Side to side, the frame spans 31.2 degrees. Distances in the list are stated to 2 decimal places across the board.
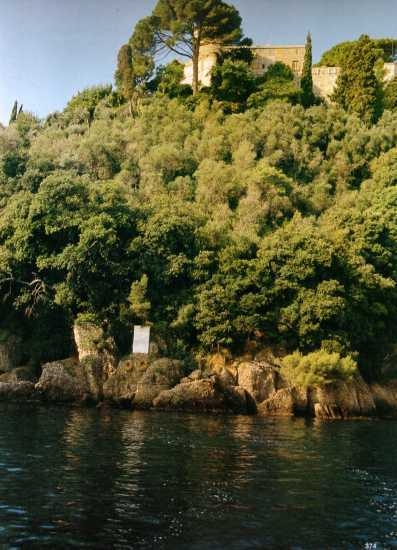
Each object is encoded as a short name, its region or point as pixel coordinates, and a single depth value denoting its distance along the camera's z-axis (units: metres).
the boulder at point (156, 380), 51.06
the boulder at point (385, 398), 57.09
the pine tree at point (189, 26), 95.31
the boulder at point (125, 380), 51.66
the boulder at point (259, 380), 52.84
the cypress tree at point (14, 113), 101.54
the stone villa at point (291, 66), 103.61
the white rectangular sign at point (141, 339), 55.81
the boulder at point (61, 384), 51.59
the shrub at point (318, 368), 51.72
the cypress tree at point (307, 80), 98.38
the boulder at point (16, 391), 51.06
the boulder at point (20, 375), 54.91
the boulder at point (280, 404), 52.19
